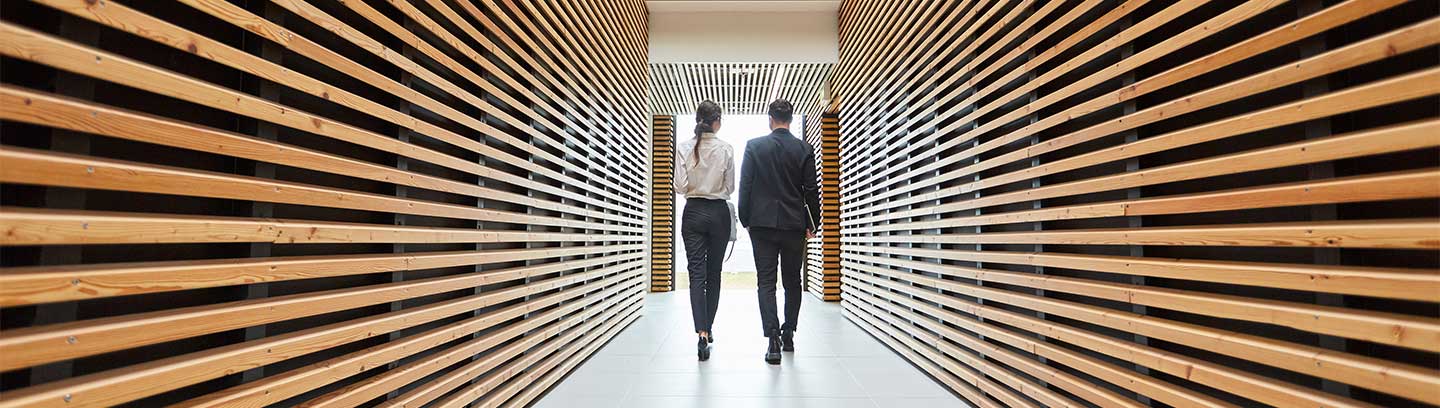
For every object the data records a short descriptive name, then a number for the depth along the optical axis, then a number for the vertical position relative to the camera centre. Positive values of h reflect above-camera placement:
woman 3.25 +0.12
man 3.15 +0.17
